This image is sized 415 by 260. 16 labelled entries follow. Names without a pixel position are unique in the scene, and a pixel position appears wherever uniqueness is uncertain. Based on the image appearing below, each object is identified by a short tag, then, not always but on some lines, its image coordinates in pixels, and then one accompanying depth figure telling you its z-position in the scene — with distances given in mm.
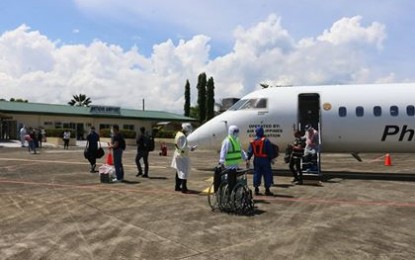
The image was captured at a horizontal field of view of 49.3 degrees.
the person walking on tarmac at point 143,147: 16630
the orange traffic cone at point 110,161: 16575
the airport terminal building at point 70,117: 53594
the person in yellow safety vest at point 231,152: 10516
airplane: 16969
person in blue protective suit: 12102
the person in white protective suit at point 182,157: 12609
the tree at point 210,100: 74312
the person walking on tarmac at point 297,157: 14797
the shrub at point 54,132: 49919
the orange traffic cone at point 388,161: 23684
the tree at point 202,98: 74188
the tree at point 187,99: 81750
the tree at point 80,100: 115331
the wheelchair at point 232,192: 9938
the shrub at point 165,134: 57541
